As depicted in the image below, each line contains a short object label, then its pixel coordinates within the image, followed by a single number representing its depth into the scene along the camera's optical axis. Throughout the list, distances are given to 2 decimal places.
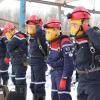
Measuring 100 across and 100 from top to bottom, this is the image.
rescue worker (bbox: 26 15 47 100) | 8.44
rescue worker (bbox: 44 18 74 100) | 6.84
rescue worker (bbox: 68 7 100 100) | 5.80
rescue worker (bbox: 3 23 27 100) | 9.00
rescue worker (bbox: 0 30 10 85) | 10.34
